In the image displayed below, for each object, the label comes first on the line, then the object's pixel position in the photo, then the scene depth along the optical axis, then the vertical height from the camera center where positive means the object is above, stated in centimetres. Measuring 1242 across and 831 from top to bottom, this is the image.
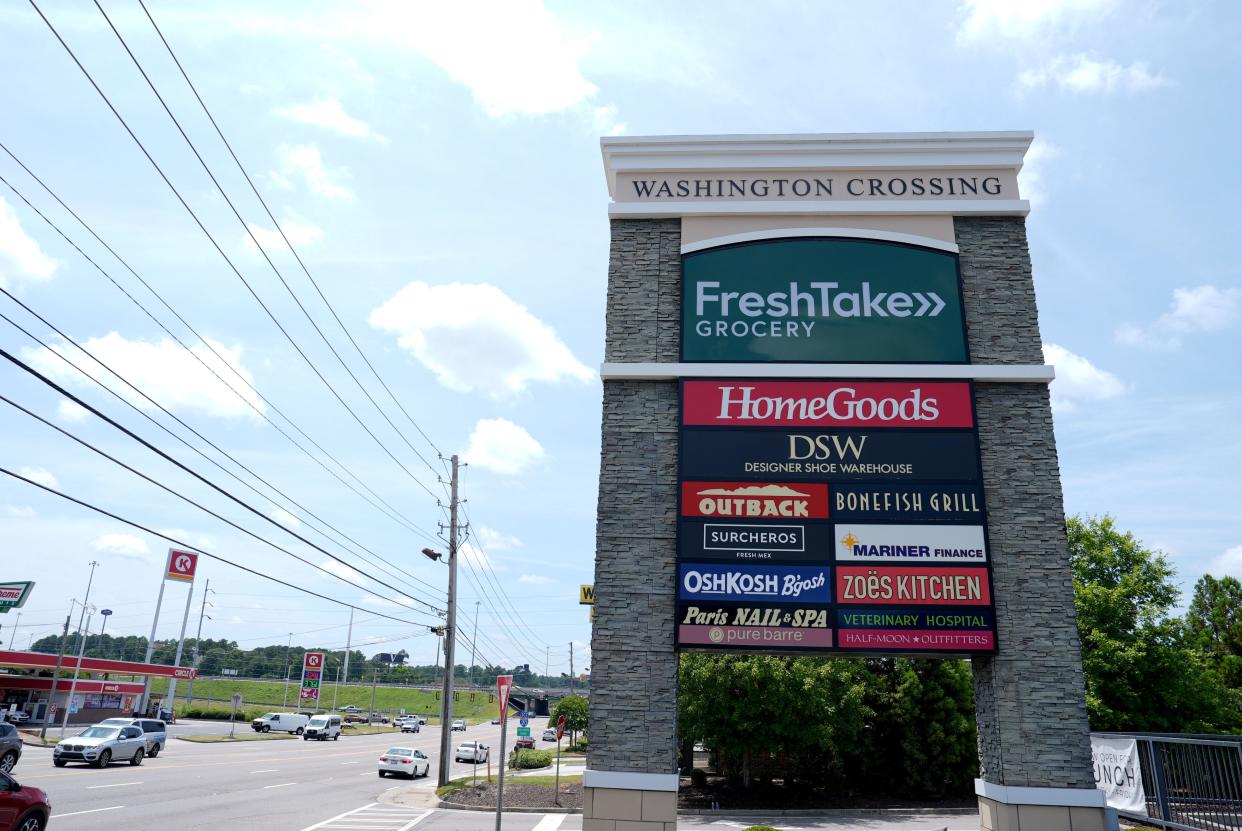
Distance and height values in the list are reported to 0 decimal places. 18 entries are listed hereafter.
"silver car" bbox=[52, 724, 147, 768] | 2862 -362
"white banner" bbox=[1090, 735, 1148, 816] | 1781 -232
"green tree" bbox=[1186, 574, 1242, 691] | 4631 +370
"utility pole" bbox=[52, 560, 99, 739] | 4917 -296
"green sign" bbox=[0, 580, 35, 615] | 4684 +298
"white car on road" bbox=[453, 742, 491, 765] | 4141 -493
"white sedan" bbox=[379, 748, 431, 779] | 3303 -441
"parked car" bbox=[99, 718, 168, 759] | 3319 -356
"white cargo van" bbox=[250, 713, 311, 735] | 5906 -525
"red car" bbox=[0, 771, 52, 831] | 1358 -277
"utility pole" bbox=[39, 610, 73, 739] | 4260 -214
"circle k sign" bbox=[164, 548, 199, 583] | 6825 +705
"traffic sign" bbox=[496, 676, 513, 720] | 1537 -63
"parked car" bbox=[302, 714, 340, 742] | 5566 -525
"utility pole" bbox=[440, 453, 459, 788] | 2883 +79
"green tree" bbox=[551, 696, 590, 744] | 5953 -383
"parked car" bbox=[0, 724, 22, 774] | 2405 -305
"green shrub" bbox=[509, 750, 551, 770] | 4039 -525
